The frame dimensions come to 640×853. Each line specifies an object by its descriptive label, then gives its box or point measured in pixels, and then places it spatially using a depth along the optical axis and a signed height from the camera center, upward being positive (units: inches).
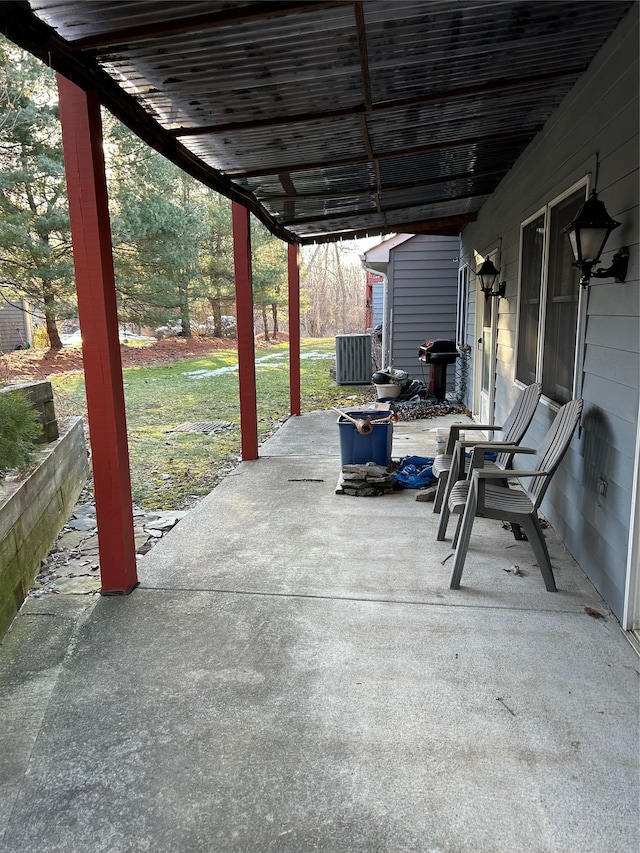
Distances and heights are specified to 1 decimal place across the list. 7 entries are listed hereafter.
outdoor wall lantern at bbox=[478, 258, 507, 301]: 218.5 +14.2
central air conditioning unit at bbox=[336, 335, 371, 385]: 439.5 -31.4
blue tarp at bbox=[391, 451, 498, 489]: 183.9 -51.1
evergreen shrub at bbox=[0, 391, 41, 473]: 130.3 -25.4
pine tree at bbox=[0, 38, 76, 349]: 336.8 +90.4
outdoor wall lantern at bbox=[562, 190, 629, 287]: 98.5 +13.5
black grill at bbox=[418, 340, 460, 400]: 335.9 -24.1
